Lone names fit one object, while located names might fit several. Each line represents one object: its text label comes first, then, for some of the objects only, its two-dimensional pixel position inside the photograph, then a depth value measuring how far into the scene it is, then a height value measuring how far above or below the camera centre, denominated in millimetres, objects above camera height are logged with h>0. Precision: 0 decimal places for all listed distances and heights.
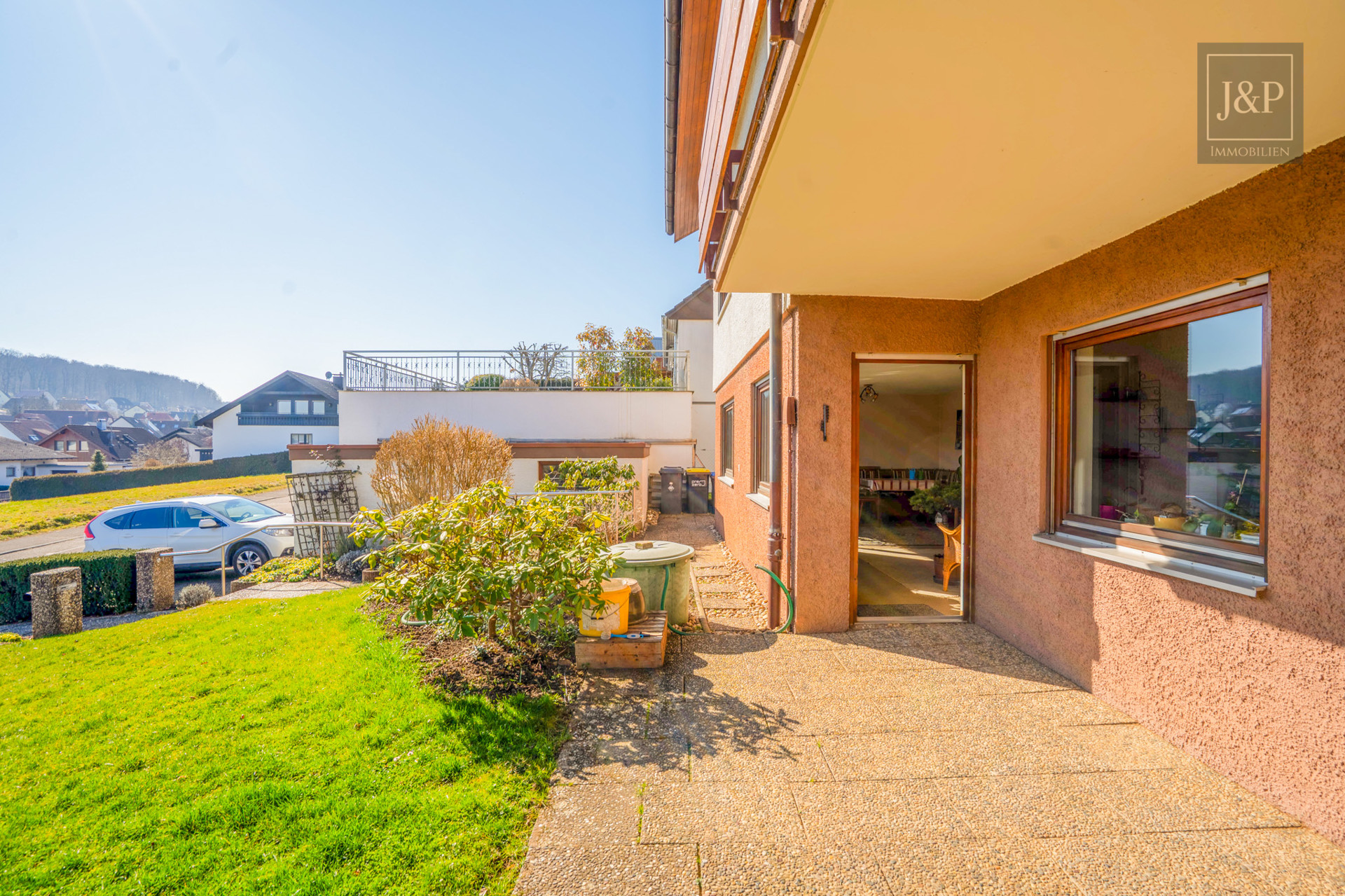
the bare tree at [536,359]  14500 +2385
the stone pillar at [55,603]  5641 -1691
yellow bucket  3889 -1249
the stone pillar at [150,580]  6941 -1777
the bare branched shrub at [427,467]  8961 -351
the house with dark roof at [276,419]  38438 +1986
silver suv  8992 -1477
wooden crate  3836 -1499
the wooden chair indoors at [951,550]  5238 -1055
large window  2588 +100
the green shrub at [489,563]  3510 -820
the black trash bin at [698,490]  12945 -1073
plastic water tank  4473 -1094
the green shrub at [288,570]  7860 -1929
